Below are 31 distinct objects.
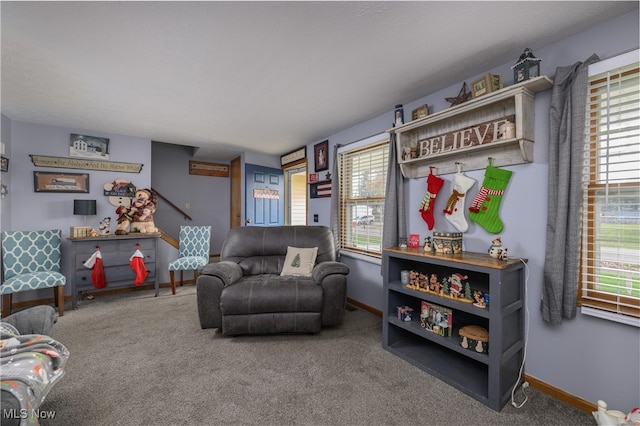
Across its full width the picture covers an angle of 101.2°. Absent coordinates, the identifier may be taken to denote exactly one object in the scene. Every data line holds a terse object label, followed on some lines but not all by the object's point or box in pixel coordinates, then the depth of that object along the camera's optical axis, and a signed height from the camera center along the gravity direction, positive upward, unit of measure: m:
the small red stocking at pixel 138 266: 3.49 -0.77
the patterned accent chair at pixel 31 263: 2.75 -0.63
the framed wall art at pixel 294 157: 4.28 +0.91
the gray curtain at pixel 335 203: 3.49 +0.08
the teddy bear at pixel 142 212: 3.79 -0.05
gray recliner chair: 2.31 -0.81
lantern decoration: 1.69 +0.93
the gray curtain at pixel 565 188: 1.55 +0.14
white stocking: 2.15 +0.07
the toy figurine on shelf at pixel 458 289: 1.82 -0.57
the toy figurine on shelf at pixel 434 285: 1.98 -0.58
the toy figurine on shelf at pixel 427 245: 2.15 -0.29
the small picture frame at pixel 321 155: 3.77 +0.79
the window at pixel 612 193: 1.46 +0.10
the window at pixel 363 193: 3.07 +0.21
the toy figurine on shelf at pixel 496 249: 1.77 -0.26
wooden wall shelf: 1.73 +0.62
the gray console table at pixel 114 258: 3.23 -0.65
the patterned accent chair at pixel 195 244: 4.01 -0.55
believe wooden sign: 1.90 +0.58
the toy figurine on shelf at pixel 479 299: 1.71 -0.59
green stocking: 1.94 +0.08
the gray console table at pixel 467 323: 1.59 -0.86
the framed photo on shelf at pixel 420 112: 2.36 +0.89
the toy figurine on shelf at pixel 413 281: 2.11 -0.58
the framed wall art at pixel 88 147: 3.52 +0.85
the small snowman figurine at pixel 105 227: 3.58 -0.25
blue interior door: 4.66 +0.25
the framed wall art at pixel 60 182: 3.35 +0.35
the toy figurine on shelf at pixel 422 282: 2.05 -0.58
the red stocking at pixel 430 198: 2.34 +0.11
